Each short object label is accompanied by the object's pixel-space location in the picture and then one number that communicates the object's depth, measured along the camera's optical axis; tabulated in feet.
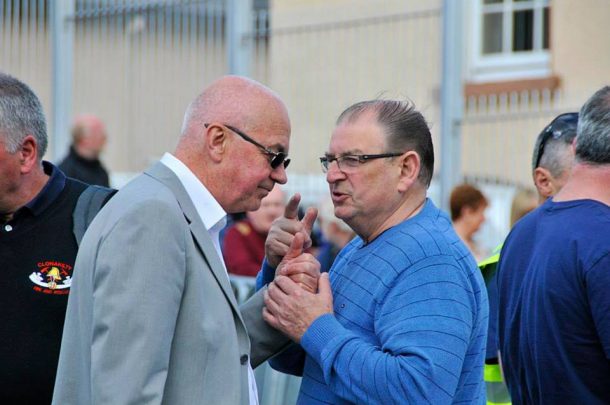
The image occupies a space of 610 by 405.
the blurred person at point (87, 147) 55.76
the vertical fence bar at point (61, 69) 60.25
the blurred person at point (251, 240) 47.14
